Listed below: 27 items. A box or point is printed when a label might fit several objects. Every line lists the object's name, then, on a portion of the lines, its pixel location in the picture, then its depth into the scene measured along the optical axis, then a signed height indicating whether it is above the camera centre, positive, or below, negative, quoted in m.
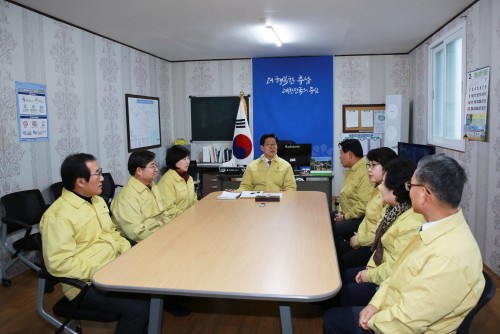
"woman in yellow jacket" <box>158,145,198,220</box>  3.57 -0.44
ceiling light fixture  4.95 +1.29
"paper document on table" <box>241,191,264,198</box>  3.86 -0.59
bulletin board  6.94 +0.26
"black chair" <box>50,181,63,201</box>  4.08 -0.53
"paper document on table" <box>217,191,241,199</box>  3.84 -0.59
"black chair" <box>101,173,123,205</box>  4.85 -0.63
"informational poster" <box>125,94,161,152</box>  5.80 +0.21
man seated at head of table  4.45 -0.43
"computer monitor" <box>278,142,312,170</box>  5.62 -0.29
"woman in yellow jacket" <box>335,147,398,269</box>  2.77 -0.63
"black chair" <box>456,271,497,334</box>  1.43 -0.61
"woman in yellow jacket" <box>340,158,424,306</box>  2.07 -0.54
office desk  5.36 -0.67
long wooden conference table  1.75 -0.66
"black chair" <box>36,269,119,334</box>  2.03 -0.90
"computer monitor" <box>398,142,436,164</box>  4.48 -0.24
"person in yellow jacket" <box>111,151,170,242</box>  2.86 -0.49
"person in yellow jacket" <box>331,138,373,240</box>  3.58 -0.56
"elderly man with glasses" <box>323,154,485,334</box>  1.42 -0.49
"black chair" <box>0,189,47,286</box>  3.40 -0.70
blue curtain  6.98 +0.59
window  4.60 +0.51
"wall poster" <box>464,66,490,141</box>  3.78 +0.25
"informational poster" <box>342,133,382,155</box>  6.97 -0.13
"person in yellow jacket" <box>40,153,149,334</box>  2.07 -0.56
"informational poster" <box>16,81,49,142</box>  3.79 +0.25
